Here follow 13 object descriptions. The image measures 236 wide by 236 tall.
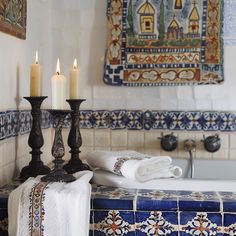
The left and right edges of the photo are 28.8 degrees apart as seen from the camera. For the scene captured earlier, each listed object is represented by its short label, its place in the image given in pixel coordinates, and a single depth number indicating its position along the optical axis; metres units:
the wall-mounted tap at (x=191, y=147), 1.93
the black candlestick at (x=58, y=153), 1.21
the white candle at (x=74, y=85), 1.48
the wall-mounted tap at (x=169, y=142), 1.92
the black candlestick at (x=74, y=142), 1.46
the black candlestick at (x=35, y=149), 1.42
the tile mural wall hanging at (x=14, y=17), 1.33
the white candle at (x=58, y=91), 1.24
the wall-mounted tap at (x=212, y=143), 1.90
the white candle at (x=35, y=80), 1.40
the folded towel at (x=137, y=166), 1.32
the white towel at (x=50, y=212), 1.06
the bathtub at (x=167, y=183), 1.27
